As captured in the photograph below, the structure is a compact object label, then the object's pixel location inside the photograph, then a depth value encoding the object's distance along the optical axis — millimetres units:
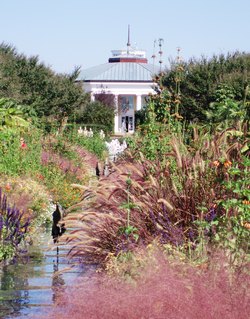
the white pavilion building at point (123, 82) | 101750
